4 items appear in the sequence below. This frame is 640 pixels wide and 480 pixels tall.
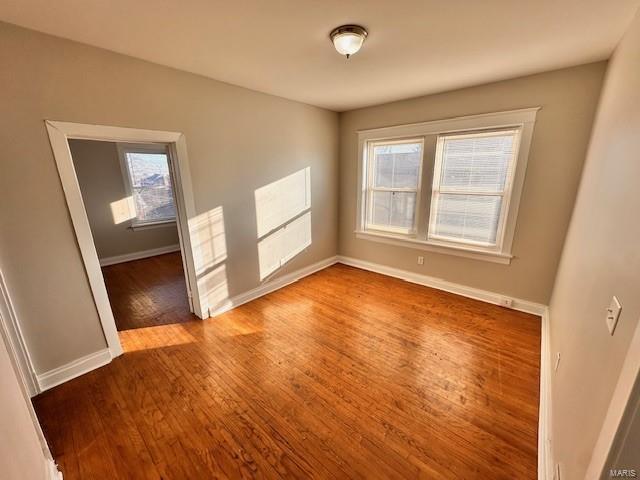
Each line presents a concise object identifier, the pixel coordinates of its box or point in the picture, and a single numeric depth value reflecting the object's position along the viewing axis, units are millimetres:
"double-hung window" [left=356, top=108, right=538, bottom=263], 2830
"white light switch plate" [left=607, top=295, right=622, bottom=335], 930
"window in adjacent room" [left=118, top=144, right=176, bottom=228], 4805
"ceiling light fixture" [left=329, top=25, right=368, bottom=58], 1673
